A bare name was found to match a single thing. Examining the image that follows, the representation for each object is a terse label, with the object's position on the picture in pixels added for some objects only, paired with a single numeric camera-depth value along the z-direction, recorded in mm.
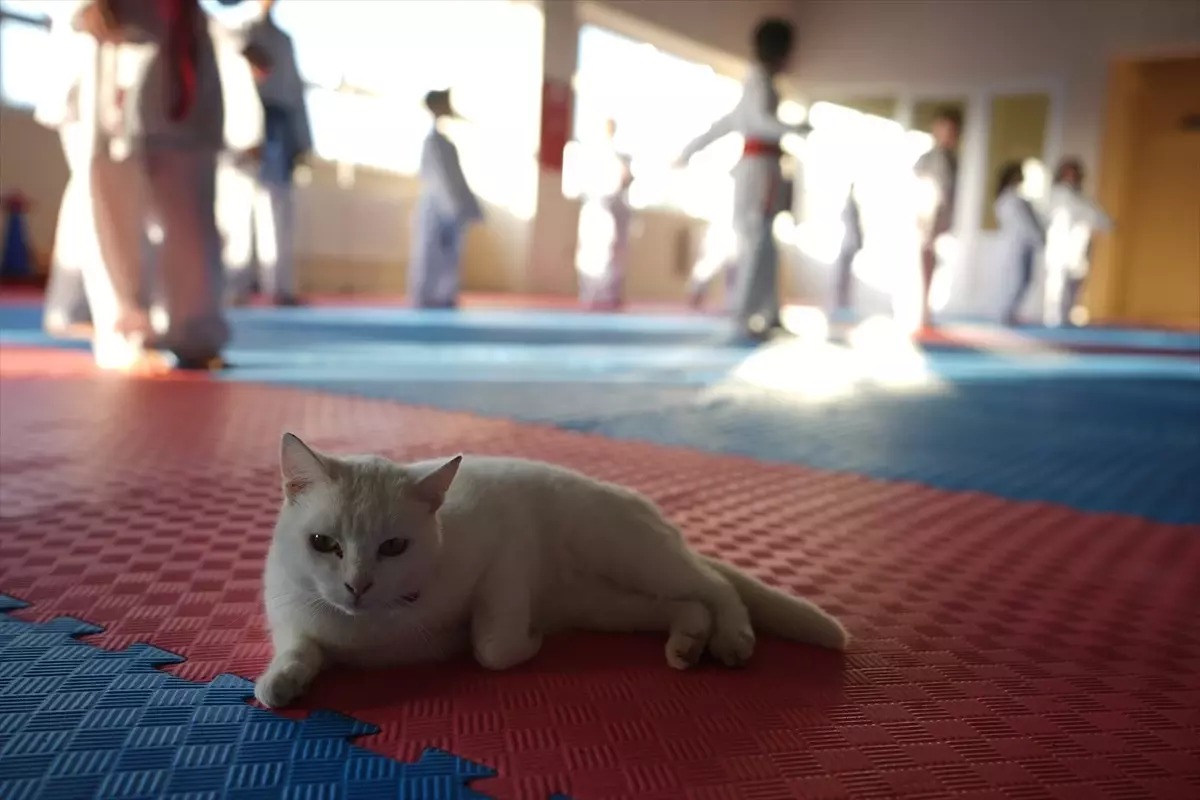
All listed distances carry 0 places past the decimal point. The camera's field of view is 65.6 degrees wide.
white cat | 1044
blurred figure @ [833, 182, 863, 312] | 11469
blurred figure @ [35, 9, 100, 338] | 3406
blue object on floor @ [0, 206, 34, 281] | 7410
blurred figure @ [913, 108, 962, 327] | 7727
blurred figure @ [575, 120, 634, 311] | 9695
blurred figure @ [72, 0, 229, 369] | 3246
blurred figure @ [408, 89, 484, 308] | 7996
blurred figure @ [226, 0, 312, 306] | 6422
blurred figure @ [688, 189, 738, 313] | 10219
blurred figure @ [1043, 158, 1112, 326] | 10391
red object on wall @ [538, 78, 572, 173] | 11227
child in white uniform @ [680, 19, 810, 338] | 5402
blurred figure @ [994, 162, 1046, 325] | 9897
